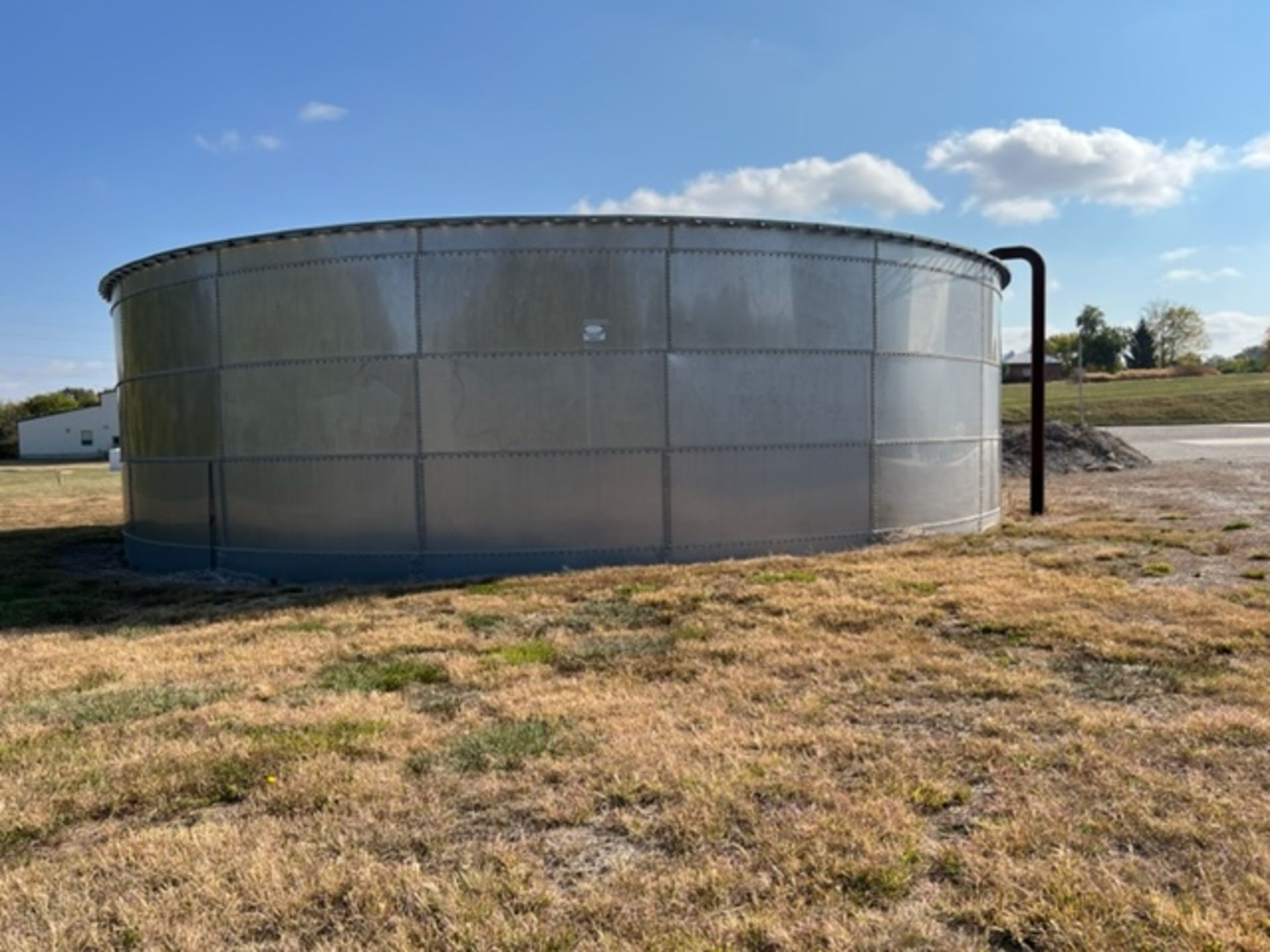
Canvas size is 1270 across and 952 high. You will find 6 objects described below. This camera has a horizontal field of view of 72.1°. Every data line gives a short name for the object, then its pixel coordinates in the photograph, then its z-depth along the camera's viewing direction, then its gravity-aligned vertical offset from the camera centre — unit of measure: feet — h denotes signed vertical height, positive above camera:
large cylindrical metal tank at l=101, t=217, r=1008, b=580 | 30.22 +1.10
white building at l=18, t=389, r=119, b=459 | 214.48 -1.51
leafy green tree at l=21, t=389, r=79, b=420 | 246.88 +7.13
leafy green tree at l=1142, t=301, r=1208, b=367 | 316.60 +29.95
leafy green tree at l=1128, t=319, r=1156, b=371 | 321.93 +25.69
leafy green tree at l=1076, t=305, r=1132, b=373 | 324.19 +26.69
